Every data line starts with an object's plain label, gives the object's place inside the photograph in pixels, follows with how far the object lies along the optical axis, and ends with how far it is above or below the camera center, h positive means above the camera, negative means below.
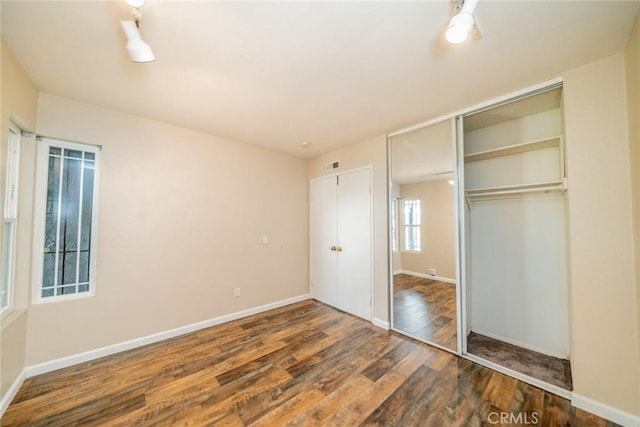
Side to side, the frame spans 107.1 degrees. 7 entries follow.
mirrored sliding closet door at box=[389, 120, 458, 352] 2.92 -0.27
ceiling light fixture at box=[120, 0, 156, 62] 1.33 +1.06
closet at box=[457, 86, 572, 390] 2.32 -0.16
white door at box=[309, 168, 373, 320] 3.44 -0.33
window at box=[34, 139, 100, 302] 2.23 +0.00
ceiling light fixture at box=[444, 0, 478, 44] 1.19 +1.02
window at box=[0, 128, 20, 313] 1.93 -0.03
